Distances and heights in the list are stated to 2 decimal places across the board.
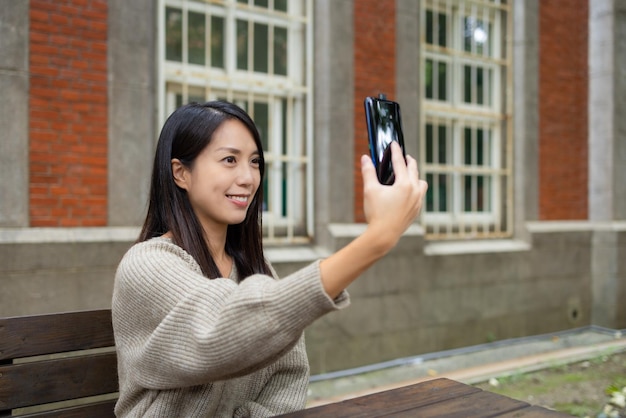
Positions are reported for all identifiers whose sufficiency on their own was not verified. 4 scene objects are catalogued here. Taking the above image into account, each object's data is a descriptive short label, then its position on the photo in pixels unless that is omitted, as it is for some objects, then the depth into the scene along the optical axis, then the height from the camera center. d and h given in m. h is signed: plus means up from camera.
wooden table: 1.85 -0.63
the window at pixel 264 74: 5.23 +1.12
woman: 1.32 -0.20
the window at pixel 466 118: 6.81 +0.97
